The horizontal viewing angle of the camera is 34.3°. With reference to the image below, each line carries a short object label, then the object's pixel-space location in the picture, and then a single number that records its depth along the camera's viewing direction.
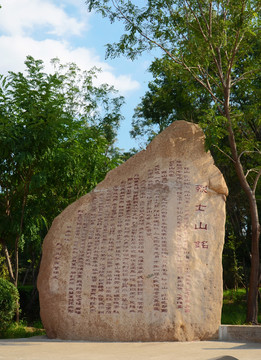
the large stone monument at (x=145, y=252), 5.04
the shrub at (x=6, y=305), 5.84
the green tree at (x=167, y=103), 7.25
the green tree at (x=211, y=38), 6.39
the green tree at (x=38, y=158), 6.66
